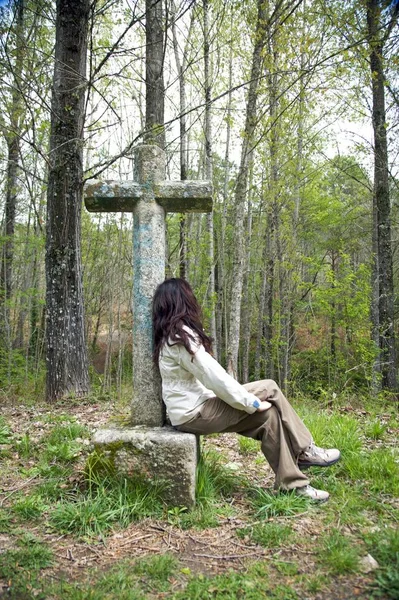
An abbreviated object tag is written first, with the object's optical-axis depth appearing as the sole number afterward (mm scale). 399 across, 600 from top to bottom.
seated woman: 2795
